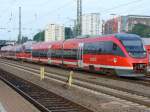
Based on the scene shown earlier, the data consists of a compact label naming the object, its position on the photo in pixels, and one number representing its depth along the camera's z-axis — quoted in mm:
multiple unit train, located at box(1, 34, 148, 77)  30375
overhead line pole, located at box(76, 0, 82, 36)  52312
